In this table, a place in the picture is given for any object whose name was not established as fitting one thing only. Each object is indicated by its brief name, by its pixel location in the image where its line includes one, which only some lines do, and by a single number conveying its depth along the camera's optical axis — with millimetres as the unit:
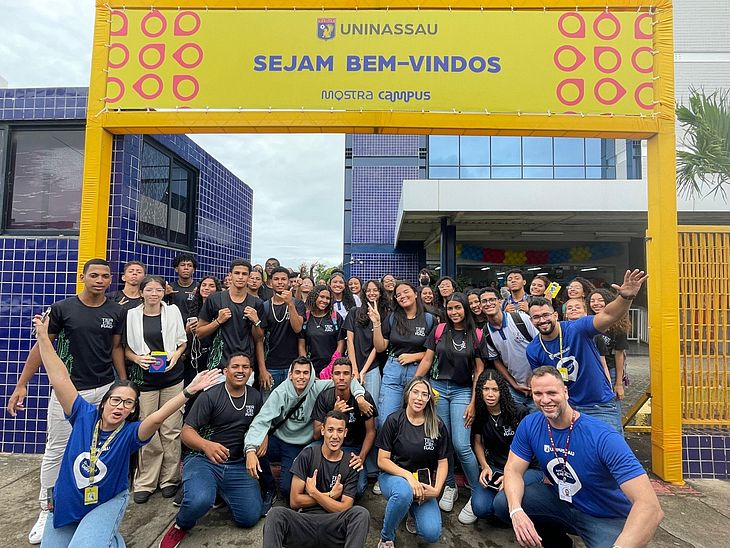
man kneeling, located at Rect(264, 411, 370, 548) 2660
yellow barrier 4164
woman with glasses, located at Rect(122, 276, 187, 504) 3541
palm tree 7102
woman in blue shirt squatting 2473
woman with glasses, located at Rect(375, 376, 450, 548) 2947
